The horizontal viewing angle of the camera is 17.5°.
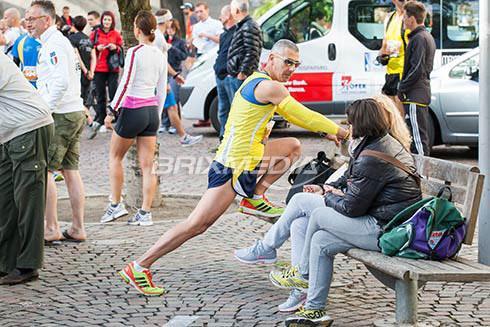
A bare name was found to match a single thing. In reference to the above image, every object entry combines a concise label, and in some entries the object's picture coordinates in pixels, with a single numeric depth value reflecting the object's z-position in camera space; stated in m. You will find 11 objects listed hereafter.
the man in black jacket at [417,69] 17.20
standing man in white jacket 13.25
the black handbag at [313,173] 11.82
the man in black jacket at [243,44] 19.91
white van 24.61
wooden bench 8.54
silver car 21.38
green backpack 8.96
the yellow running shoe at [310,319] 9.34
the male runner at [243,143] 10.59
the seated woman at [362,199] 9.30
